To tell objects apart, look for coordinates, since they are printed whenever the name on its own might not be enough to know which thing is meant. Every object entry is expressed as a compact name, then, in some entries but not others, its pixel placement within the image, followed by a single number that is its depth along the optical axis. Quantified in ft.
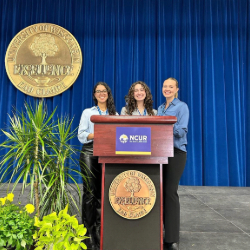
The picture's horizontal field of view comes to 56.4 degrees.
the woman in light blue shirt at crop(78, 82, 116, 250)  5.68
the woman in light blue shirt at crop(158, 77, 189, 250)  5.06
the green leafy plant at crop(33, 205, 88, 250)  3.85
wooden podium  4.00
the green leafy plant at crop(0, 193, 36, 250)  4.20
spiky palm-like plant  4.72
